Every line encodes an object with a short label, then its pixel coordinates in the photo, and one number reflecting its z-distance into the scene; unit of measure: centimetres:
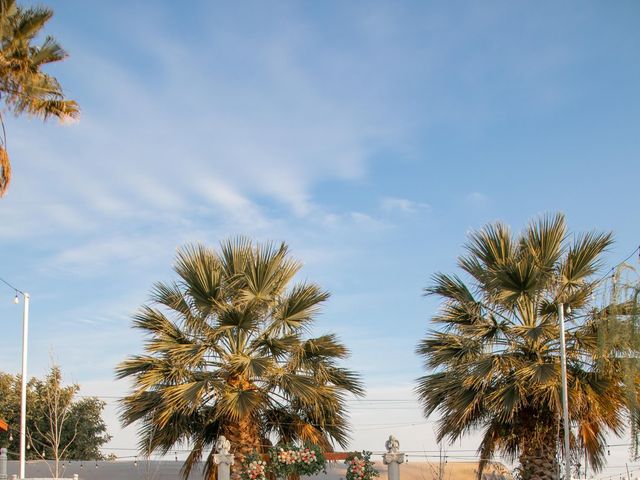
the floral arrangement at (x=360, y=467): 1753
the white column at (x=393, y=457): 1711
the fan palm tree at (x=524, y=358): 1719
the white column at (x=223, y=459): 1695
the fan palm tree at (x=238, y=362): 1825
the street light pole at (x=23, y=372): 2148
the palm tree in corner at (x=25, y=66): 1569
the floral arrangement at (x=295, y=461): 1722
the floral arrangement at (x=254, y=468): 1723
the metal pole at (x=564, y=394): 1647
